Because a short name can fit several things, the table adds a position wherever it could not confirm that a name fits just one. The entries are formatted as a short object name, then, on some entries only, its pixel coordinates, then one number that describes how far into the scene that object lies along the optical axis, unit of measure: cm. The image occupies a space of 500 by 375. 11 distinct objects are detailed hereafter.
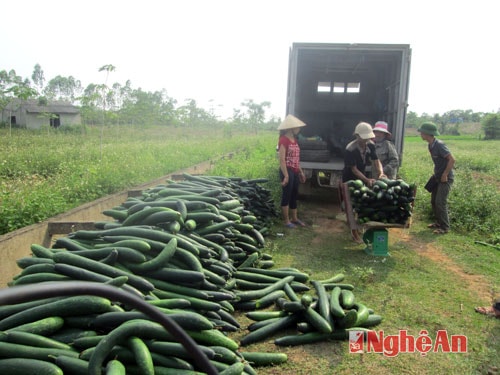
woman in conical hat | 688
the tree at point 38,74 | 10301
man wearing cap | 682
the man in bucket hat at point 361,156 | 625
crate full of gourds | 557
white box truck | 825
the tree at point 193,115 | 3516
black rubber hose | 100
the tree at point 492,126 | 4862
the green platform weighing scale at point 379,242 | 582
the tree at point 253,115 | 4422
